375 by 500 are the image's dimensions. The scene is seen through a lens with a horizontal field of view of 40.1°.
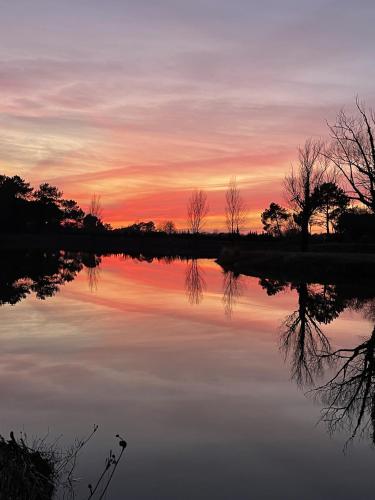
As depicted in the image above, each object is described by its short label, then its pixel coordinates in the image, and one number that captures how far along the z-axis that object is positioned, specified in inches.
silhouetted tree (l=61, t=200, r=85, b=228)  5581.2
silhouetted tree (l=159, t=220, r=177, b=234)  5522.6
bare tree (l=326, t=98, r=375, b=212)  1255.8
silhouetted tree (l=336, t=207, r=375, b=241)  2471.5
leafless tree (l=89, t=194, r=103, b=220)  5954.7
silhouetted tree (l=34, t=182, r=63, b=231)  4562.0
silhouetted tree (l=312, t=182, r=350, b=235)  2139.5
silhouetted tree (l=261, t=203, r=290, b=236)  4313.5
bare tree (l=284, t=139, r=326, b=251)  2009.1
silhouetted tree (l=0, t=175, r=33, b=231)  4296.3
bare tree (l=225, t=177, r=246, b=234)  3728.8
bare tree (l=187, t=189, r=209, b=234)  4527.6
